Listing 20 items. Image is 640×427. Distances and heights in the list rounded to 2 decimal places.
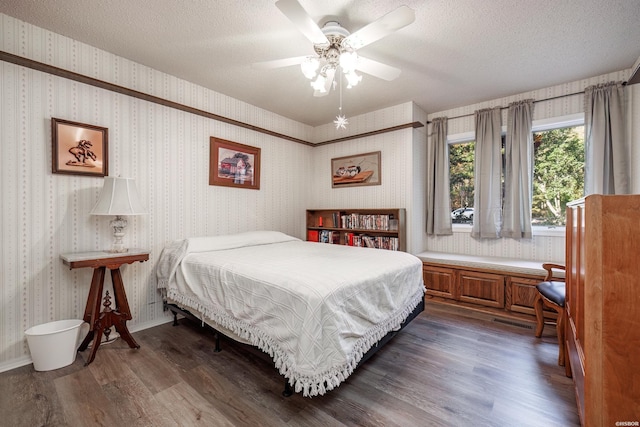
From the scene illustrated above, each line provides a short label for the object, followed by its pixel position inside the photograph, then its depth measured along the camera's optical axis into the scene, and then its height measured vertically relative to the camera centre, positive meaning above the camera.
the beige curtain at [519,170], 3.37 +0.53
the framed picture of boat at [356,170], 4.17 +0.69
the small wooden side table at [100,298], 2.16 -0.73
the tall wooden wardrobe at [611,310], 1.10 -0.41
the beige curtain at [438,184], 3.98 +0.43
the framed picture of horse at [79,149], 2.30 +0.57
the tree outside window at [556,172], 3.28 +0.51
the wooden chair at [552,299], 2.12 -0.71
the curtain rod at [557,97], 3.08 +1.38
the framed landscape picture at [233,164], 3.43 +0.65
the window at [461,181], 3.98 +0.48
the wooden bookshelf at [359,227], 3.83 -0.22
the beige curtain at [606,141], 2.83 +0.77
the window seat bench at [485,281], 2.98 -0.83
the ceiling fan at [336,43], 1.62 +1.19
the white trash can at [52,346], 2.01 -1.01
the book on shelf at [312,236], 4.57 -0.39
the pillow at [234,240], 2.82 -0.32
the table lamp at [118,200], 2.26 +0.11
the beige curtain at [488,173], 3.58 +0.53
